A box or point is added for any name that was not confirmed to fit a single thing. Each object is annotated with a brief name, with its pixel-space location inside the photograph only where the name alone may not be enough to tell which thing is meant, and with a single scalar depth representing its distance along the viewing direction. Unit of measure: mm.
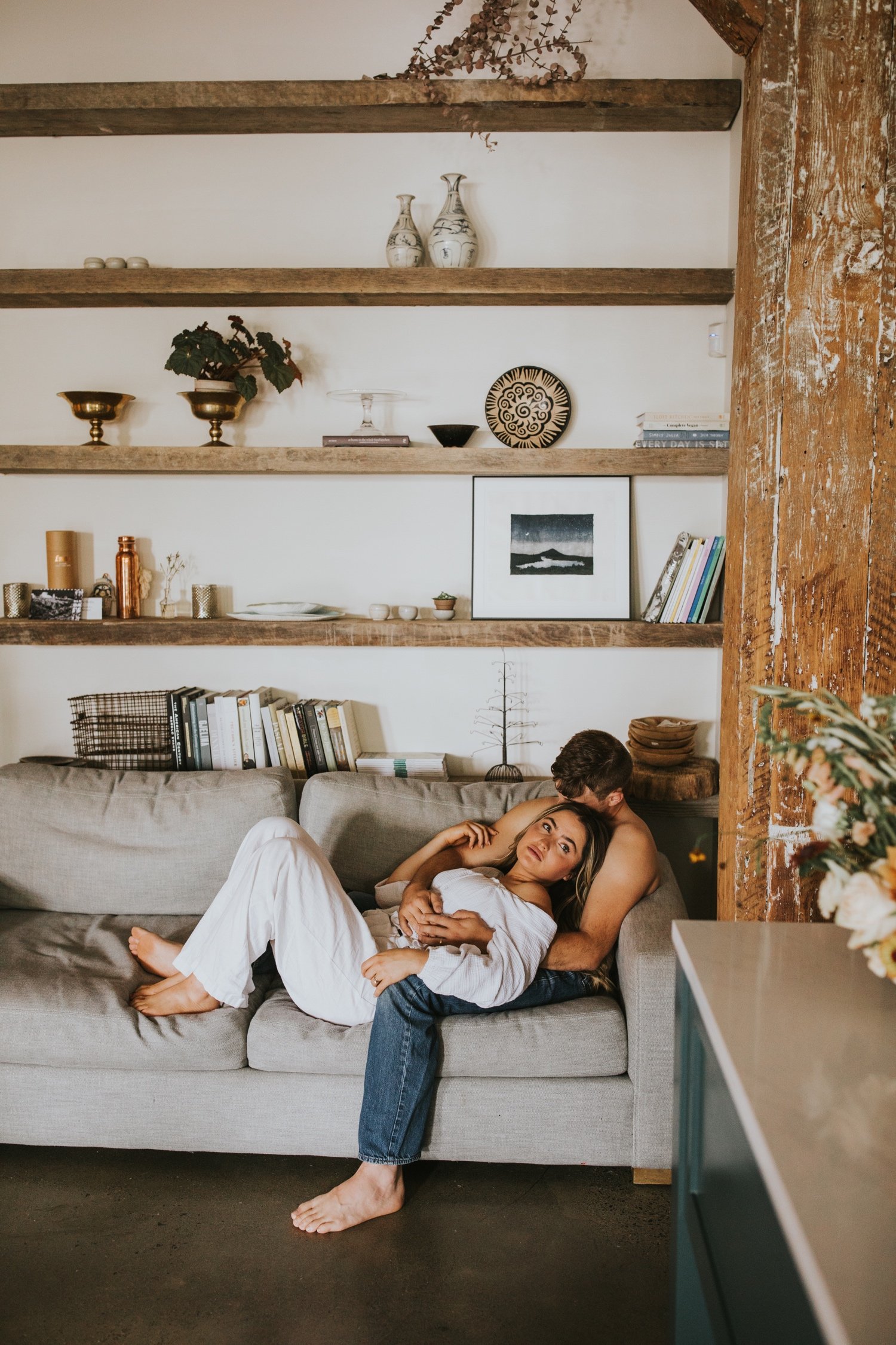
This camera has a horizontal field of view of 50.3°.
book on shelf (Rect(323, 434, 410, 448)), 2947
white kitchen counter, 770
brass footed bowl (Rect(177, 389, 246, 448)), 2990
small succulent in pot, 3055
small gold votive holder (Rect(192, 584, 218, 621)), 3098
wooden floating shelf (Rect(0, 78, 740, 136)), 2742
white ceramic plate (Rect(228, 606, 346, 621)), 3031
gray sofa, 2066
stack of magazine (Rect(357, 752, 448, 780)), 3025
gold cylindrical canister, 3125
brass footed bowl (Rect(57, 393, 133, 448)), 3016
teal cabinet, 877
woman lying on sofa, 2076
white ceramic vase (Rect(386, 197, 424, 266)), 2904
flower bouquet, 960
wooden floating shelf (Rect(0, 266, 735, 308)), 2859
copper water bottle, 3119
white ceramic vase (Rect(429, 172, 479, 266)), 2898
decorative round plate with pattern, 3061
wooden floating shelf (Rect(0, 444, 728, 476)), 2904
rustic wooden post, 1642
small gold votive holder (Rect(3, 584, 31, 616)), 3084
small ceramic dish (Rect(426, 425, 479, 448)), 2965
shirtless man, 2002
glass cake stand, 3014
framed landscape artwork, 3082
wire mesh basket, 3057
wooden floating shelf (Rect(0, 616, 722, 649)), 2900
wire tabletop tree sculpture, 3189
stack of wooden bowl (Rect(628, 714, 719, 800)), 2855
